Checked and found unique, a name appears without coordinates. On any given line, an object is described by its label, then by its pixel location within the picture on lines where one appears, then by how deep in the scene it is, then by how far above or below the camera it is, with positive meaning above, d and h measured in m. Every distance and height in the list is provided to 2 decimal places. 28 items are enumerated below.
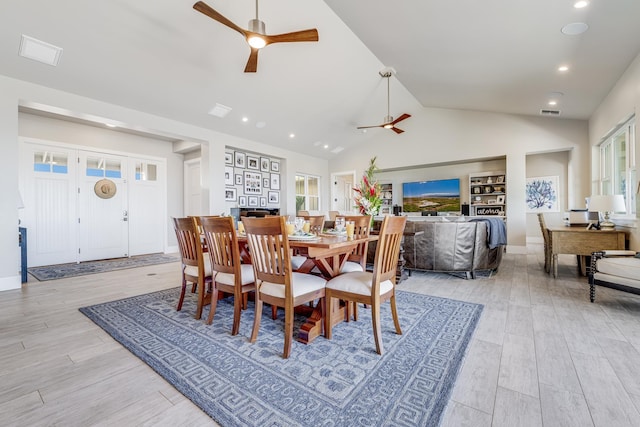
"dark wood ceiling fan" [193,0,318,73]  2.59 +1.80
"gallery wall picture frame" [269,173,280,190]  7.73 +0.83
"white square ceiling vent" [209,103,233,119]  5.30 +1.98
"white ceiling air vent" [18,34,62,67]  3.24 +1.98
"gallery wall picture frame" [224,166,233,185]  6.30 +0.83
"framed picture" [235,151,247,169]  6.67 +1.26
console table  3.63 -0.44
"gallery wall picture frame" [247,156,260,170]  6.98 +1.23
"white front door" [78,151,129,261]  5.73 +0.08
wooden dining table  1.97 -0.44
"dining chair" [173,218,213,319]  2.51 -0.45
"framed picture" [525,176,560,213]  7.25 +0.38
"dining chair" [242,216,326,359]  1.85 -0.47
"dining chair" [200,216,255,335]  2.19 -0.44
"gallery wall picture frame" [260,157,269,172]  7.34 +1.25
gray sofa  3.96 -0.54
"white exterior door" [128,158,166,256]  6.48 +0.14
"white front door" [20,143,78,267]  5.07 +0.19
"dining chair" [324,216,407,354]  1.90 -0.54
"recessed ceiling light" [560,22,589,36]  2.79 +1.87
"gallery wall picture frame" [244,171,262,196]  6.86 +0.72
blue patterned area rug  1.37 -1.00
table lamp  3.49 +0.05
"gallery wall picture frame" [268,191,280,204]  7.64 +0.40
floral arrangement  3.04 +0.14
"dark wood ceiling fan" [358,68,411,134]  5.45 +1.99
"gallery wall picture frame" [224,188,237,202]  6.30 +0.39
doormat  4.54 -1.03
